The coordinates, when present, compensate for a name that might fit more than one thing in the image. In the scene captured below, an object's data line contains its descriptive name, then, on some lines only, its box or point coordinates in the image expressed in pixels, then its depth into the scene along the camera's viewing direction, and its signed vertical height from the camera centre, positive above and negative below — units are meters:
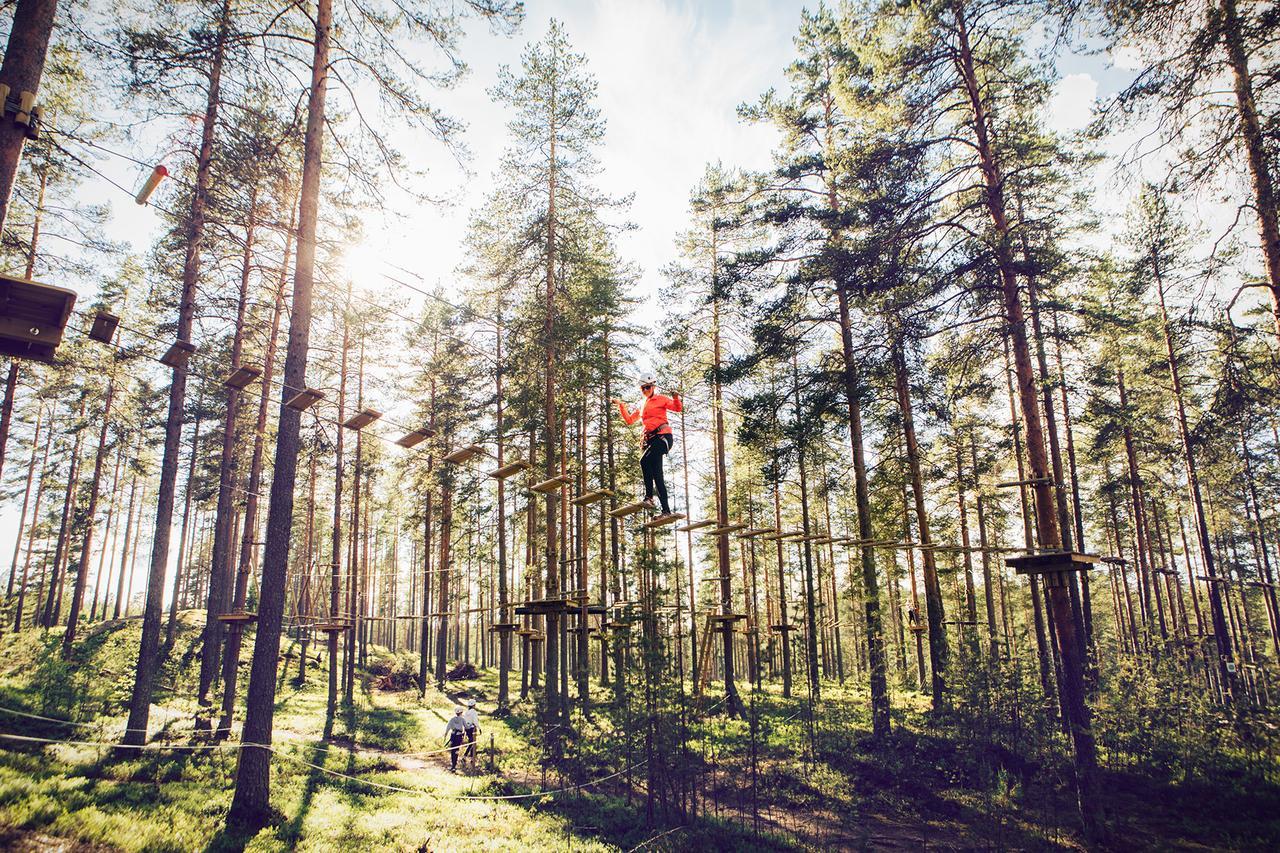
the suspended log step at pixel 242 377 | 6.91 +2.27
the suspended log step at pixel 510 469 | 8.84 +1.50
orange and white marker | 5.76 +3.66
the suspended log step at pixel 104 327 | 5.68 +2.32
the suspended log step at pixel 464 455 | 7.97 +1.55
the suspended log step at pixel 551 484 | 9.80 +1.43
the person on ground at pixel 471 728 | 15.53 -3.78
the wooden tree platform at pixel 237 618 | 12.58 -0.78
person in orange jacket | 10.84 +2.38
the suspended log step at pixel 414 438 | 7.32 +1.68
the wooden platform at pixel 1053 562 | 9.68 +0.10
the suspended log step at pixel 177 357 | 6.27 +2.26
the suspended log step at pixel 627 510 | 10.47 +1.09
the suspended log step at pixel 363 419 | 7.23 +1.87
